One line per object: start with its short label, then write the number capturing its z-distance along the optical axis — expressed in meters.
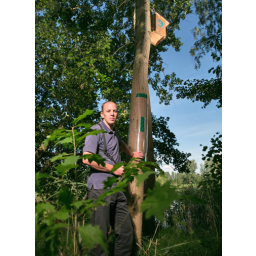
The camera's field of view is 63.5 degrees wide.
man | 1.92
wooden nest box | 3.67
